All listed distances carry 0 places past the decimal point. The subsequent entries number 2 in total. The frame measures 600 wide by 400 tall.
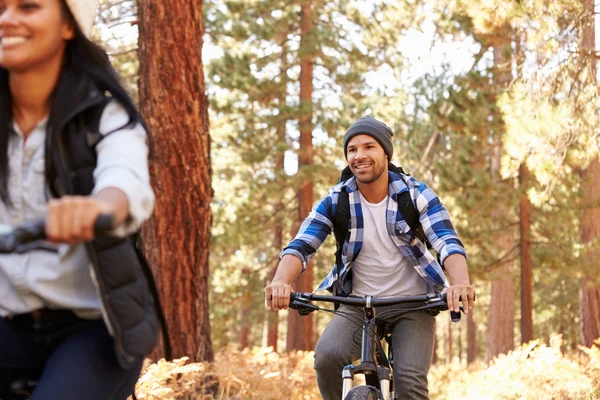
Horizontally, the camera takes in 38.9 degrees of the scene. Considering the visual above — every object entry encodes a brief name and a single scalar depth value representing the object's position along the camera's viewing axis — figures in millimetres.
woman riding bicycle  2129
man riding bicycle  5023
